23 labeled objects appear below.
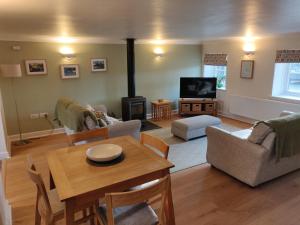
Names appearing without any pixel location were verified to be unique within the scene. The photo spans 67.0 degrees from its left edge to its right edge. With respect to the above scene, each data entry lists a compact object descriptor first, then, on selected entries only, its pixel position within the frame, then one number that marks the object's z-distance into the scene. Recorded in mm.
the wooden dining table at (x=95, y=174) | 1604
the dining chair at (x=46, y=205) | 1697
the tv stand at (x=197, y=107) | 6512
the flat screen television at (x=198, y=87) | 6443
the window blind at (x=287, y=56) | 4743
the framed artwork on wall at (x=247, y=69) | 5681
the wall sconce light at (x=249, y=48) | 5598
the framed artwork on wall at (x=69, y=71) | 5133
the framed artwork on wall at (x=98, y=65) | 5477
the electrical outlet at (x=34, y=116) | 4984
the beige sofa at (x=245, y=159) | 2822
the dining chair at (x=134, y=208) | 1433
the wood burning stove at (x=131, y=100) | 5441
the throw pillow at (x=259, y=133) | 2777
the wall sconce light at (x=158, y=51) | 6285
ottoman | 4605
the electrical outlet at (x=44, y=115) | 5079
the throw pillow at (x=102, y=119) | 3763
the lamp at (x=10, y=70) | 4148
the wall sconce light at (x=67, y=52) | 5036
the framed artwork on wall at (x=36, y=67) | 4742
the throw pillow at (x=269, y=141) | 2729
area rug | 3736
